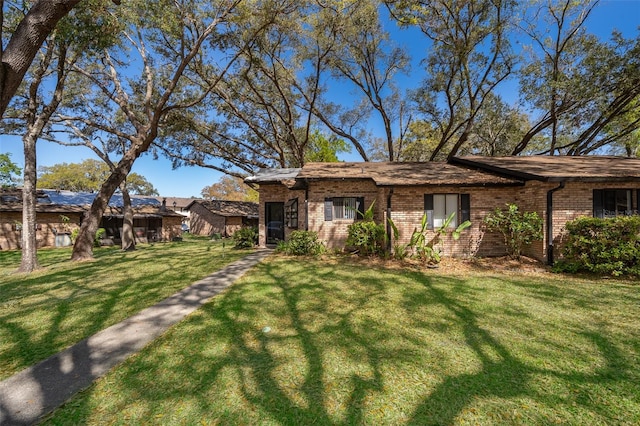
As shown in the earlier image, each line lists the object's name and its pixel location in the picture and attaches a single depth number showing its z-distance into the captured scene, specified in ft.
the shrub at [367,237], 33.37
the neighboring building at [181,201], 176.24
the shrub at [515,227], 28.78
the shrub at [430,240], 29.78
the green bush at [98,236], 61.00
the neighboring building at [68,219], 59.06
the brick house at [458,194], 29.12
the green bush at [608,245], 23.95
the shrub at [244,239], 46.78
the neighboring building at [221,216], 93.25
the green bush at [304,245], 36.06
